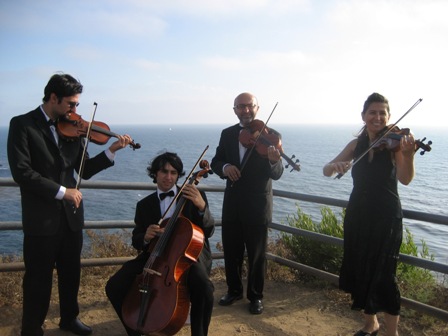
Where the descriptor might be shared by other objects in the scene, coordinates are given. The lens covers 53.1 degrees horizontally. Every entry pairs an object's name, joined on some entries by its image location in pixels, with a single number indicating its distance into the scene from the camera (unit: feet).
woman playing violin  10.36
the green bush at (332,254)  14.37
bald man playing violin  12.99
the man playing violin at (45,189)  9.70
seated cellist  10.16
